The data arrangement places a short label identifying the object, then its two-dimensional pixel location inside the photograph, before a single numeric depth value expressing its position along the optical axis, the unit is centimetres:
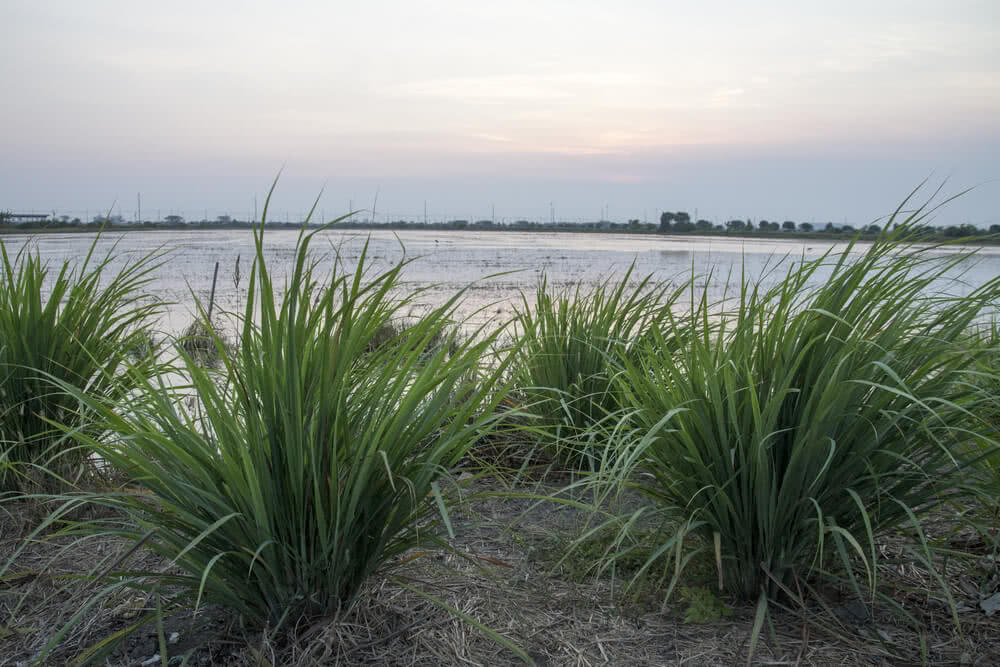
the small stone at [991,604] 212
